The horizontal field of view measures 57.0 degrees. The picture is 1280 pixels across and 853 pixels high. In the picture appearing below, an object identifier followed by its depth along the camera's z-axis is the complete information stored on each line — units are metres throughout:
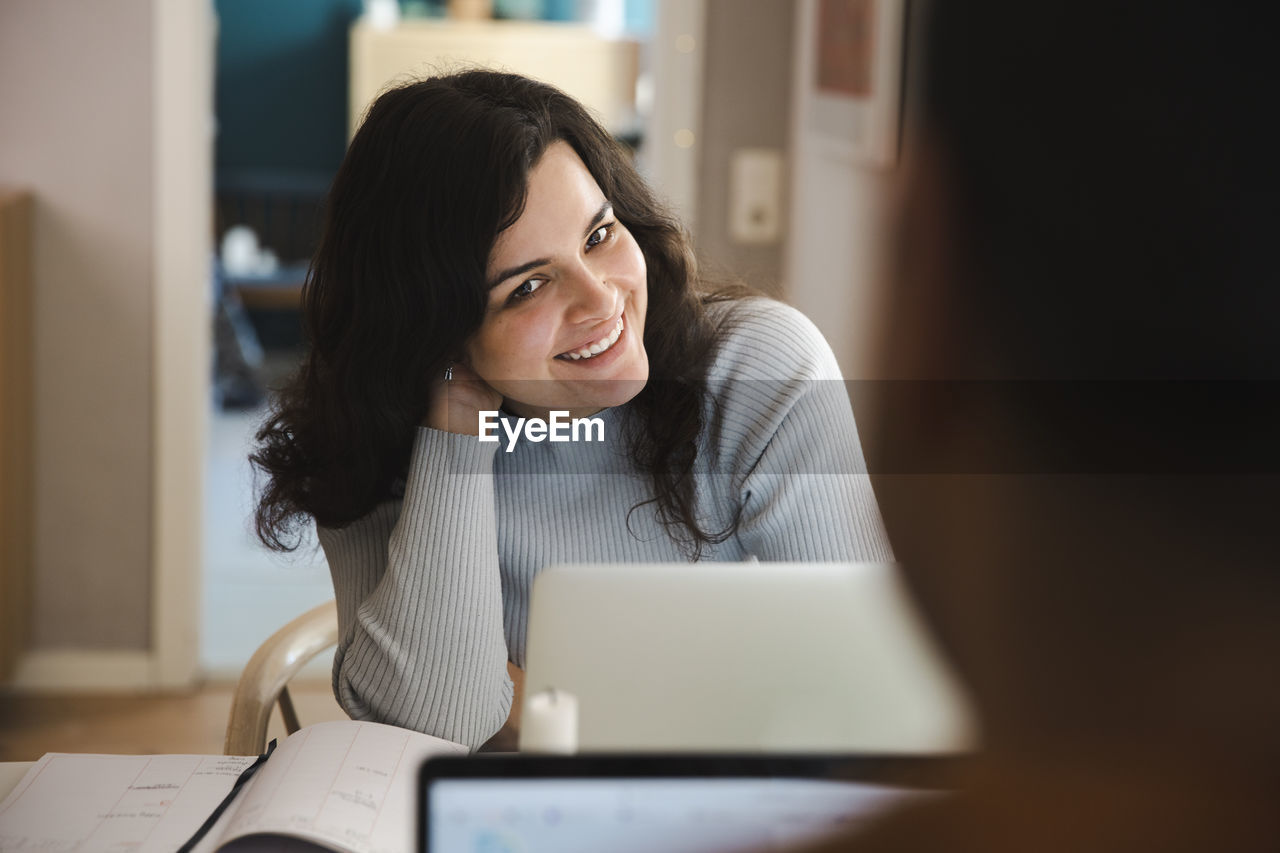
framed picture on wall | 1.45
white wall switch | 2.08
